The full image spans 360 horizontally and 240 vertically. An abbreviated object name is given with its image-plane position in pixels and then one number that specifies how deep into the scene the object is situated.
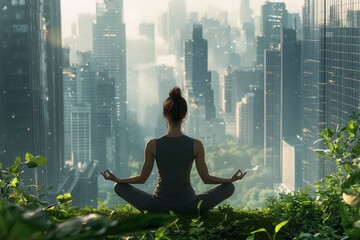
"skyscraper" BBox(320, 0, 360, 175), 31.92
